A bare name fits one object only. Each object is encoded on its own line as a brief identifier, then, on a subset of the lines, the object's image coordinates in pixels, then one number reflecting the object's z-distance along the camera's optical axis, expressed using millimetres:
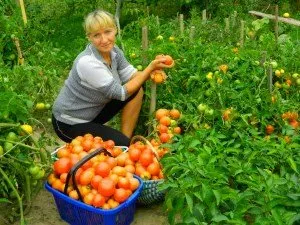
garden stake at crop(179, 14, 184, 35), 5111
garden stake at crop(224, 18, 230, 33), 5627
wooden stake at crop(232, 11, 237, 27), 5938
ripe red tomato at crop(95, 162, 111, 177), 2941
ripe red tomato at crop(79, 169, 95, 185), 2928
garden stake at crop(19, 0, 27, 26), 6279
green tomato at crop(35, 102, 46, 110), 3844
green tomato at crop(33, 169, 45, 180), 2896
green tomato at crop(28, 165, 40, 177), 2861
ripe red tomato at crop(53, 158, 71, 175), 3033
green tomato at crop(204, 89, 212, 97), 3465
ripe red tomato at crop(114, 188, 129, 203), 2879
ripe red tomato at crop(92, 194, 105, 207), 2842
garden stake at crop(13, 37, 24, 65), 4710
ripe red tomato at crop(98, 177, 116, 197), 2844
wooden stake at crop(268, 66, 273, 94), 3600
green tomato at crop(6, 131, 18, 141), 2826
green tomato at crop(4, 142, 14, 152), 2760
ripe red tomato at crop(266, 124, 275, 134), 3498
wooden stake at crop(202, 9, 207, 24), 5711
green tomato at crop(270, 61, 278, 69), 3717
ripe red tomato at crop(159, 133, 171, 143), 3355
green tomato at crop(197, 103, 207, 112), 3385
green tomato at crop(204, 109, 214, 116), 3361
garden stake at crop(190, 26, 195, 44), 4534
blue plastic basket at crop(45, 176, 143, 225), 2854
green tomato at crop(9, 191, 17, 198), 2907
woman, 3500
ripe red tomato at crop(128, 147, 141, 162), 3168
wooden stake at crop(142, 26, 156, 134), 3691
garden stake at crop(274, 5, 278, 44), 5083
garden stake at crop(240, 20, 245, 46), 5216
